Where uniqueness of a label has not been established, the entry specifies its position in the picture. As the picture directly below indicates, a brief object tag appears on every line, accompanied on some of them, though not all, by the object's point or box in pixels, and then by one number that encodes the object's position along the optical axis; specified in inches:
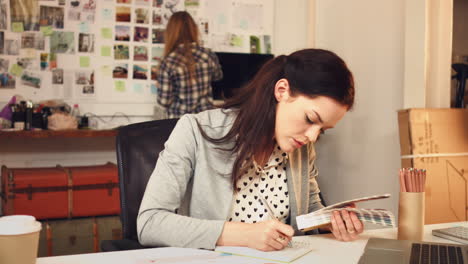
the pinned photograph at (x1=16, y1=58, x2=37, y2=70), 139.2
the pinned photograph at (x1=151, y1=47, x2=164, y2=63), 152.9
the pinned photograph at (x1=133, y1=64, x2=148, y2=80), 150.9
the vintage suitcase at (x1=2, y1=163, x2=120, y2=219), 121.3
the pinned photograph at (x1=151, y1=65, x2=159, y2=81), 152.4
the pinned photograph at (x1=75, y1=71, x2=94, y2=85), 144.5
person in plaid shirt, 137.2
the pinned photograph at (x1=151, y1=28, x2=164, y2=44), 152.9
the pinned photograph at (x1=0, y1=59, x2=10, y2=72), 138.0
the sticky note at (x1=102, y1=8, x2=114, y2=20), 146.6
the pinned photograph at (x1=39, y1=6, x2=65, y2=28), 141.3
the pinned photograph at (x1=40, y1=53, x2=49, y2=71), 140.8
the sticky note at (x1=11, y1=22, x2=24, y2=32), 138.8
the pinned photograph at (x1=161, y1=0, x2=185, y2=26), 153.3
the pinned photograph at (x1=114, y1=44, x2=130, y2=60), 148.5
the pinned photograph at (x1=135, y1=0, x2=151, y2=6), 150.8
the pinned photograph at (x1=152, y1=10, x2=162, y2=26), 152.8
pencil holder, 50.0
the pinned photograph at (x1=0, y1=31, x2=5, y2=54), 137.9
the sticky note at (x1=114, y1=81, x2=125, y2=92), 148.6
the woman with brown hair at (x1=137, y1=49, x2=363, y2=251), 48.7
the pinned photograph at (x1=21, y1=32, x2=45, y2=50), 139.6
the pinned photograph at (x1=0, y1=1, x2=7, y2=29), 137.7
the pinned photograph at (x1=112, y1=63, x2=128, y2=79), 148.5
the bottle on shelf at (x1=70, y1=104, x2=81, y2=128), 143.3
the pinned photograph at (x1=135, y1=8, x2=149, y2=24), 151.0
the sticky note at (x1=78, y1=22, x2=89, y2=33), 144.7
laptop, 42.4
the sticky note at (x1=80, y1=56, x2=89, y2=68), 145.2
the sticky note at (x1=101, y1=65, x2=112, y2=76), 147.3
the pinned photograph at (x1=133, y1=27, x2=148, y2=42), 151.1
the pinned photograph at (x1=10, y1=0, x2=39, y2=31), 138.9
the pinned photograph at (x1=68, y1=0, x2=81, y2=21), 143.7
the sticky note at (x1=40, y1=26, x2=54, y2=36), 141.3
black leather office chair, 56.9
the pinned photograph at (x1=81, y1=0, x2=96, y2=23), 144.8
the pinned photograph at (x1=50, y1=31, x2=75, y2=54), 142.2
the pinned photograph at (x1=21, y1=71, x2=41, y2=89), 139.3
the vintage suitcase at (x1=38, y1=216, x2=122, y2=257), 120.3
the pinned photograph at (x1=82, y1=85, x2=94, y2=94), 145.2
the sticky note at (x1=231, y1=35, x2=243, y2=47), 160.7
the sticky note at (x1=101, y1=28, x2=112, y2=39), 146.7
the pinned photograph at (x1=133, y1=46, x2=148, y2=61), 150.9
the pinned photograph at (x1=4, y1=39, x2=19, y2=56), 138.5
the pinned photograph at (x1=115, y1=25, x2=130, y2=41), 148.5
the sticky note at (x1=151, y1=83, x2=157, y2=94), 152.2
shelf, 123.6
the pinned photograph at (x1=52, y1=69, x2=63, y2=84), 141.9
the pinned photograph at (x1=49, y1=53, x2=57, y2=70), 141.9
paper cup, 33.0
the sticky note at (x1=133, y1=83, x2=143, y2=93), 150.6
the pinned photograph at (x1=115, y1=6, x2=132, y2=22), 148.4
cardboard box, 76.4
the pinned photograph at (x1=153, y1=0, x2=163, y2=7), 152.4
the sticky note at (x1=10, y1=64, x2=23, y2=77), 138.6
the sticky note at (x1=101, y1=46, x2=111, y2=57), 146.9
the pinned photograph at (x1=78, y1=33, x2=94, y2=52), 144.6
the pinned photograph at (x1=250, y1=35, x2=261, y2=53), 162.6
